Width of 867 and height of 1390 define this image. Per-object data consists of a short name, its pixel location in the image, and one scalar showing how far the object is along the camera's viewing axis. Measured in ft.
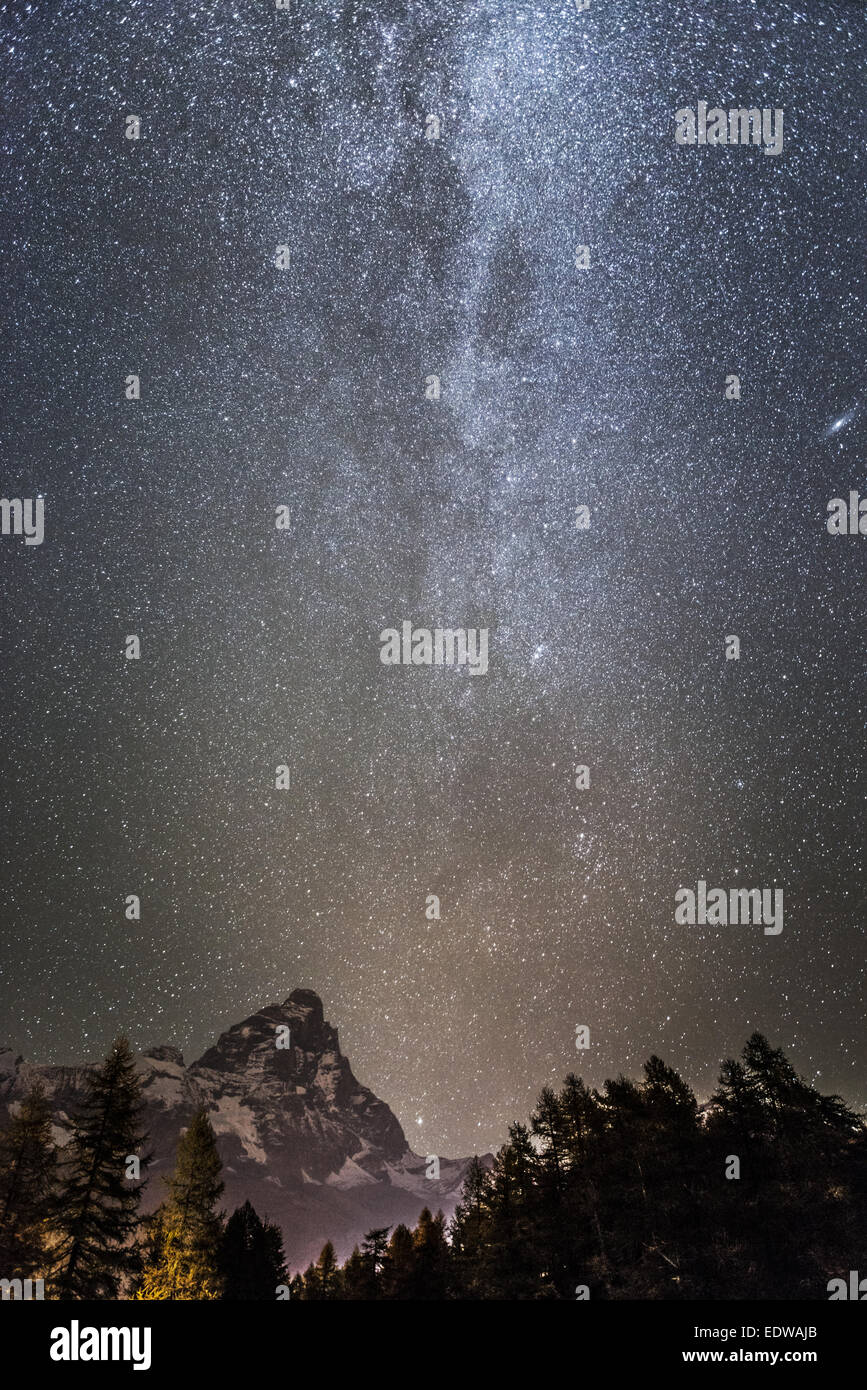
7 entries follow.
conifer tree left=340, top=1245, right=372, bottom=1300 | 131.33
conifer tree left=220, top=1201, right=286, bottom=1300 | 124.16
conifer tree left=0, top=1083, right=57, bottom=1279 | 76.23
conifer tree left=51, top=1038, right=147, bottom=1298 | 74.08
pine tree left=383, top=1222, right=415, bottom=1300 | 125.18
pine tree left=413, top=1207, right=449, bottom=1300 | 123.03
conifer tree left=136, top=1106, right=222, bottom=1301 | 86.33
